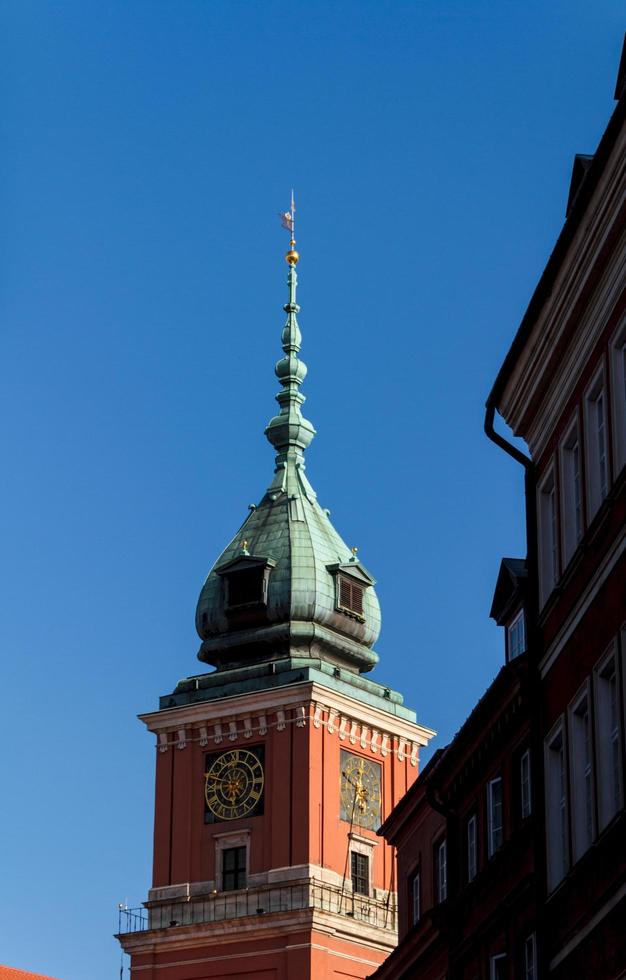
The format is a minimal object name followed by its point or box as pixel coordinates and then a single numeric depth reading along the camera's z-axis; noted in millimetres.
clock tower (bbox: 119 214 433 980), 71625
